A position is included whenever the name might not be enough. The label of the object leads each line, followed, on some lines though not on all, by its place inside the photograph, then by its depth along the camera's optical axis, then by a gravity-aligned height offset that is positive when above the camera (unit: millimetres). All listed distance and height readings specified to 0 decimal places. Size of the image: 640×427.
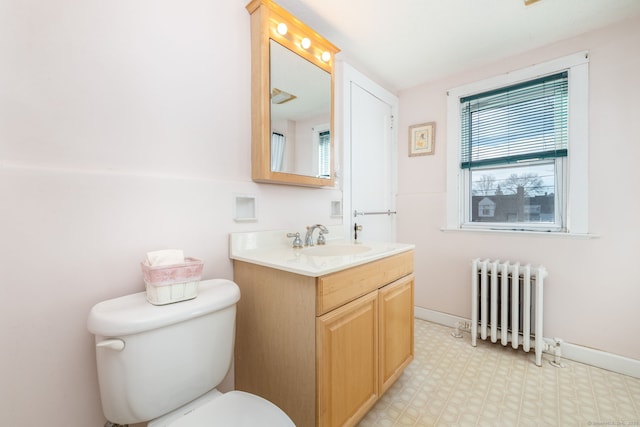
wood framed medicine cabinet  1365 +647
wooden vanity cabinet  1007 -569
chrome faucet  1594 -157
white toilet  752 -487
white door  2113 +440
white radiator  1829 -702
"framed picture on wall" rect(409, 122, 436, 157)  2447 +674
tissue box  848 -239
